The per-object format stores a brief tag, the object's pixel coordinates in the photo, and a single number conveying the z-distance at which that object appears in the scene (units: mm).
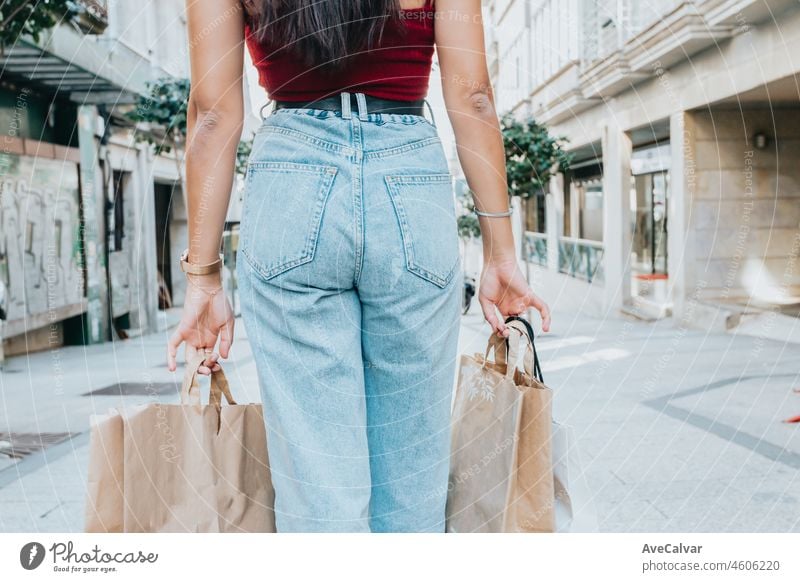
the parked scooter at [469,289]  11477
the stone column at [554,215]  9223
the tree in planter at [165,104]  8633
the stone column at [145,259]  12930
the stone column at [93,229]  10828
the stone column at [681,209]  9430
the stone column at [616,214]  10875
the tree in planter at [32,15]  4168
